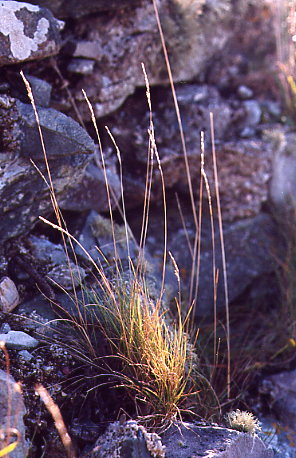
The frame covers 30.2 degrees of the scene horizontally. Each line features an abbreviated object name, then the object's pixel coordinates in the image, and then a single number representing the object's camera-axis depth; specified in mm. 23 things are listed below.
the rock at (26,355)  2252
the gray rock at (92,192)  3125
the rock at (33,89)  2730
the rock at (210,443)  2084
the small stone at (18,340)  2250
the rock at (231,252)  3891
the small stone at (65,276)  2658
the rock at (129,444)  1982
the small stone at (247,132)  4109
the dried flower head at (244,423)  2301
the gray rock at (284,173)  4094
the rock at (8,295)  2402
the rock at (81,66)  3328
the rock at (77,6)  3148
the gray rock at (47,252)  2740
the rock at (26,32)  2604
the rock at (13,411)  1944
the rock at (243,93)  4371
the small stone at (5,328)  2305
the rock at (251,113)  4258
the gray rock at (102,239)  2994
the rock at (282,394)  3150
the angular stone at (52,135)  2641
